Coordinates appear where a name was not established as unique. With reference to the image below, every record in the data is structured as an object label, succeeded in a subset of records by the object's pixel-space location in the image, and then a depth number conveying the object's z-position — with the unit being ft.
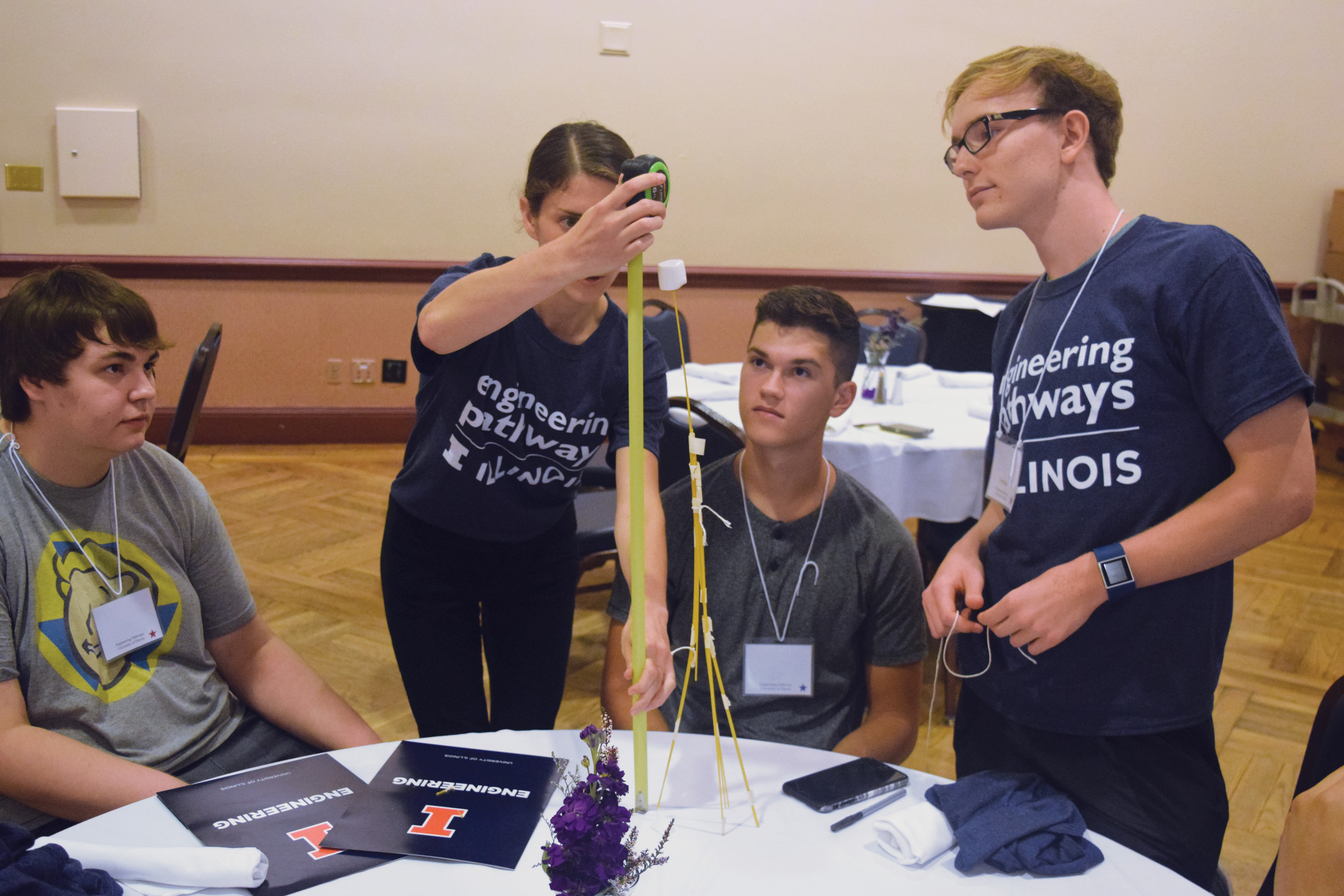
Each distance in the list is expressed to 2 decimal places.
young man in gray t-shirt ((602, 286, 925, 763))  5.25
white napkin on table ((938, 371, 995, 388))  11.57
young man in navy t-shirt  3.82
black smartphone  3.82
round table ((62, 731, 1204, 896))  3.34
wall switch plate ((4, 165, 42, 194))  15.71
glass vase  10.58
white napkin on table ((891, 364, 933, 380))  11.28
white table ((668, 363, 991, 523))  9.07
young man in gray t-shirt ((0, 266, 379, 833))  4.28
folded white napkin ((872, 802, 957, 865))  3.47
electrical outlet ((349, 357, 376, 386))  17.49
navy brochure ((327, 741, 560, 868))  3.49
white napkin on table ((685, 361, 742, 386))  11.10
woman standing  4.64
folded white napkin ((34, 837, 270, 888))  3.18
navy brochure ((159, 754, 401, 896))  3.36
